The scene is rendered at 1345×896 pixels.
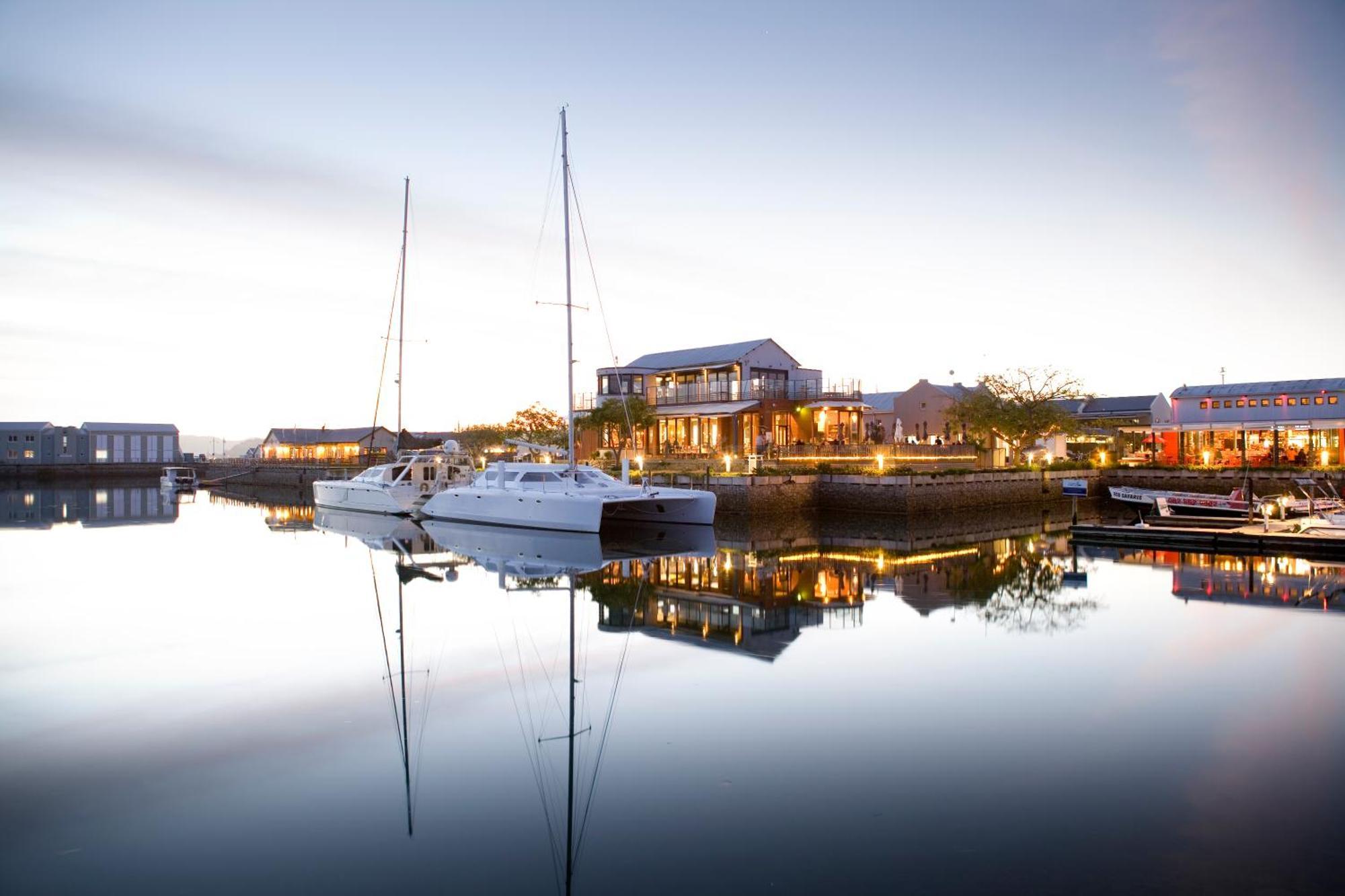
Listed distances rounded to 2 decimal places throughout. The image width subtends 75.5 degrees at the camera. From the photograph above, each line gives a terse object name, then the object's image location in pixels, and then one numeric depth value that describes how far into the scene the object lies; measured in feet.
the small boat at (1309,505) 103.60
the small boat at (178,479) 239.30
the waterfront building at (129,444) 351.67
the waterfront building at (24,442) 334.44
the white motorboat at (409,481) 132.57
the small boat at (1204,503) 109.91
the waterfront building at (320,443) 345.31
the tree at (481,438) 290.76
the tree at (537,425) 230.07
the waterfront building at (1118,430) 202.35
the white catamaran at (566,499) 99.71
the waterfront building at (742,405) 168.04
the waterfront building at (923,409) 233.35
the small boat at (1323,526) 86.89
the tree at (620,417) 178.60
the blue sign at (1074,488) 124.67
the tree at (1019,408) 178.70
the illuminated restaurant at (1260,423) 171.42
